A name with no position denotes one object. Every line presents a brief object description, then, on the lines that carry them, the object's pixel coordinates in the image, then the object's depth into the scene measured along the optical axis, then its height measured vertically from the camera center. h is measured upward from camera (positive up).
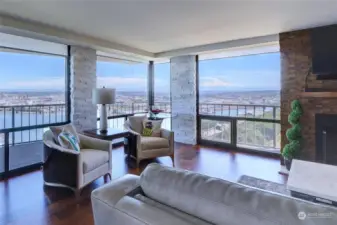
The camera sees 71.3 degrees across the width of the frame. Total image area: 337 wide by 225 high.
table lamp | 3.94 +0.28
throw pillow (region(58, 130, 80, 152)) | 2.98 -0.34
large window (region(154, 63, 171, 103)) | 6.40 +0.85
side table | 3.80 -0.37
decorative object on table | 5.78 +0.05
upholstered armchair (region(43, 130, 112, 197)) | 2.81 -0.64
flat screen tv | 3.32 +0.88
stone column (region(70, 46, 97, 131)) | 4.39 +0.57
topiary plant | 3.66 -0.36
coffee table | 1.72 -0.55
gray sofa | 0.79 -0.36
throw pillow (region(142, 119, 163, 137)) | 4.48 -0.27
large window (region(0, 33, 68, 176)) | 3.78 +0.39
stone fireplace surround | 3.63 +0.47
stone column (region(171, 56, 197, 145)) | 5.65 +0.39
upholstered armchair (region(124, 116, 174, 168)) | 4.03 -0.53
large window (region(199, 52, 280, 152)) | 4.84 +0.29
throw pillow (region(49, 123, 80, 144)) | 3.09 -0.20
